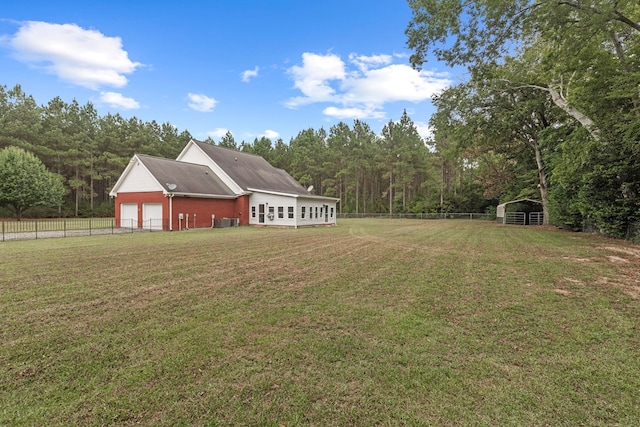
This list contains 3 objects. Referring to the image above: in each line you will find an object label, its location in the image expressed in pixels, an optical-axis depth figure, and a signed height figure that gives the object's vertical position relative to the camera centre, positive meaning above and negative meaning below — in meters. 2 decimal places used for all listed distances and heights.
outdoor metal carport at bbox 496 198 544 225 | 29.61 -0.75
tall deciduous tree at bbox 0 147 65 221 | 28.20 +2.38
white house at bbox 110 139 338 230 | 20.11 +0.97
